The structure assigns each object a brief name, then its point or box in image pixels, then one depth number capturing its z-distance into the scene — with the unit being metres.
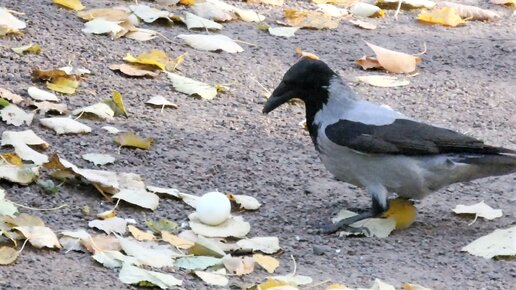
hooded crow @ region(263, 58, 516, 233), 9.74
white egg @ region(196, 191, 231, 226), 9.30
